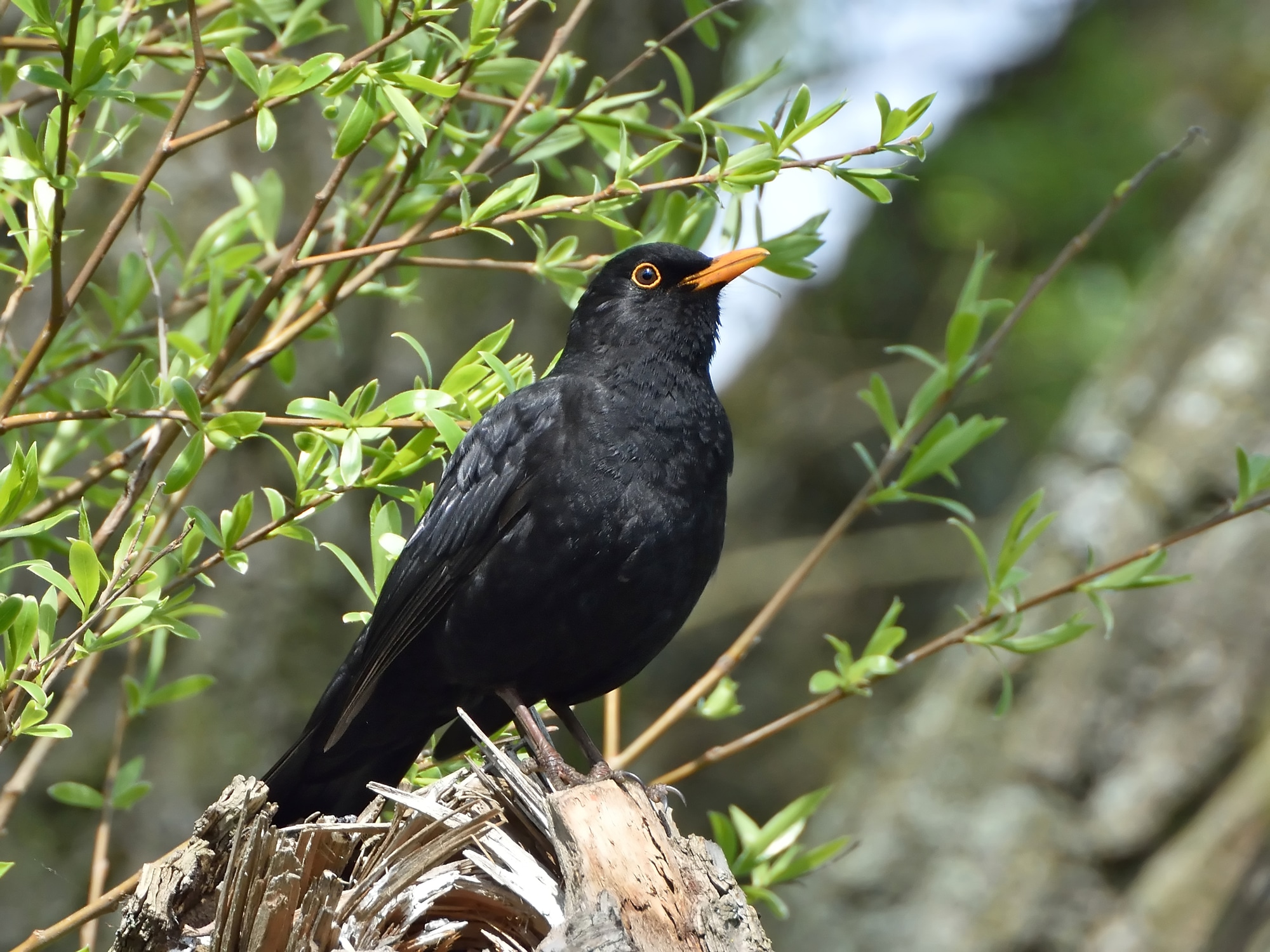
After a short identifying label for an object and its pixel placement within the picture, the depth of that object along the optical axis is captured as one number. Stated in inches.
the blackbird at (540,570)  237.1
